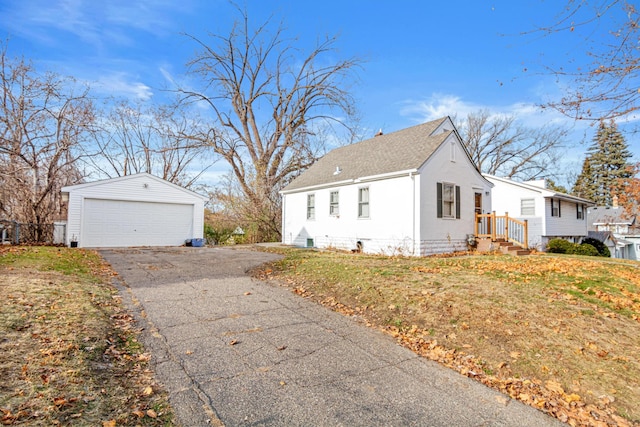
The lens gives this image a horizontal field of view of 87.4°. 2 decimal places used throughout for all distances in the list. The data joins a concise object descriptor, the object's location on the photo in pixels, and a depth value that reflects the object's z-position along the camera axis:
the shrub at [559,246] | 18.23
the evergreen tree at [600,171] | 40.22
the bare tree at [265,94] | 26.70
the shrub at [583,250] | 18.38
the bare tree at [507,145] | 33.19
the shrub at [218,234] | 23.20
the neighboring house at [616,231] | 28.64
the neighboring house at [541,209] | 20.45
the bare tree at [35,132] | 16.25
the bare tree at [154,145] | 27.36
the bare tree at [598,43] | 4.68
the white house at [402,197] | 12.80
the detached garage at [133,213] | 16.19
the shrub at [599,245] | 22.80
